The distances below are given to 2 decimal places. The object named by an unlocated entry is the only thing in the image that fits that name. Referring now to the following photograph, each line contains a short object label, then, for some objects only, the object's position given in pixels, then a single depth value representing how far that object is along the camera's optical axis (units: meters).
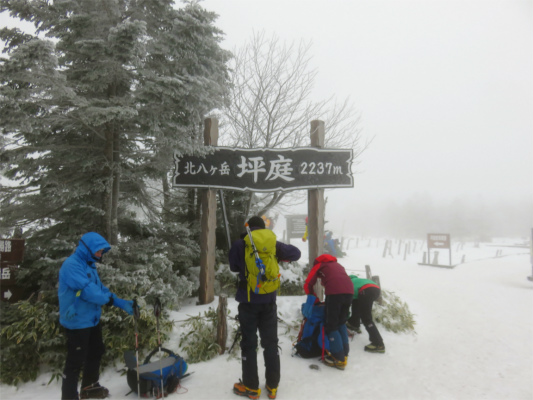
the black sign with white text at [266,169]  6.63
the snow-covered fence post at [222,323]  4.95
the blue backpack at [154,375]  3.71
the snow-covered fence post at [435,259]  18.99
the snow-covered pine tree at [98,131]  4.36
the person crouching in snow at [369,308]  5.33
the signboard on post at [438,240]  19.16
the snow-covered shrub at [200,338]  4.80
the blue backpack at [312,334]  4.89
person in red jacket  4.63
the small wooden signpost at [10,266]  4.91
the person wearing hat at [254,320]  3.77
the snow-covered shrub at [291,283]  7.50
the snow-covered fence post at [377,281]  7.06
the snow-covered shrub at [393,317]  6.44
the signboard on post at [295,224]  19.77
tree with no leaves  8.70
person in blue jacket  3.38
